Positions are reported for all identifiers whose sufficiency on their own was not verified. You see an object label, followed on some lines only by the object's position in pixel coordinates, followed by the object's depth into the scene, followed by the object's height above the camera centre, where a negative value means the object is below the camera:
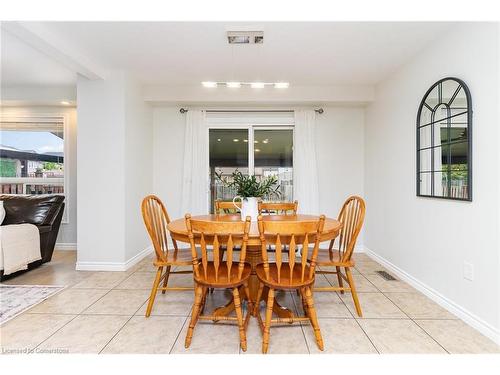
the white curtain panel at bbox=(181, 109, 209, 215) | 4.04 +0.27
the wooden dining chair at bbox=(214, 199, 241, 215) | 3.01 -0.23
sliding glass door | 4.20 +0.48
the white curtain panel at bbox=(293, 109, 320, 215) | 3.99 +0.37
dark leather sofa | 3.34 -0.36
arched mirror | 2.10 +0.37
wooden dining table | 1.89 -0.39
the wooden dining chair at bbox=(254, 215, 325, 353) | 1.65 -0.49
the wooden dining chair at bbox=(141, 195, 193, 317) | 2.11 -0.54
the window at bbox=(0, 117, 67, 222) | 4.15 +0.41
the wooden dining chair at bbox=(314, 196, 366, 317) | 2.15 -0.58
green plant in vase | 2.38 -0.08
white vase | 2.37 -0.18
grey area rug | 2.18 -1.00
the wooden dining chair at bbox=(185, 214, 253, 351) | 1.66 -0.49
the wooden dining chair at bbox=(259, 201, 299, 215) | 3.03 -0.24
